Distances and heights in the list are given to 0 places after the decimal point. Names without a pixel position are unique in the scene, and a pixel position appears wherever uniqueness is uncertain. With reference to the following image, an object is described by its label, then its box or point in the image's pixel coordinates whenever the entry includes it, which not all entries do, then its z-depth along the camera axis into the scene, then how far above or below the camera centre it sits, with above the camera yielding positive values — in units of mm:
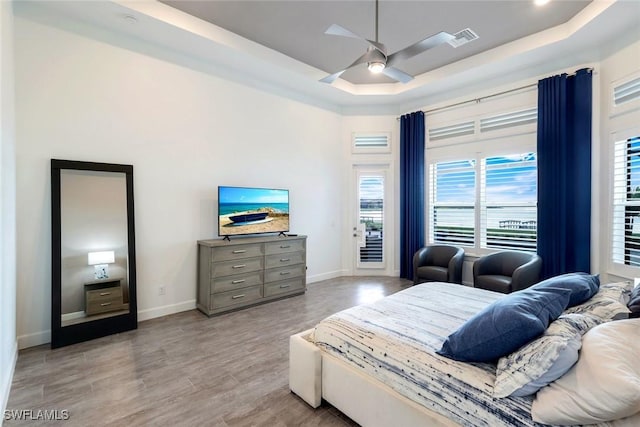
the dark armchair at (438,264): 4555 -880
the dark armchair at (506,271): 3797 -842
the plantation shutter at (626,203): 3406 +76
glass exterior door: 6074 -201
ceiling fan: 2688 +1524
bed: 1403 -884
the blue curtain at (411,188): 5586 +408
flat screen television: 4156 +6
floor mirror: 3076 -440
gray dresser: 3889 -858
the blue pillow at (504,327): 1427 -579
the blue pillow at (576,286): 1879 -494
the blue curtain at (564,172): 3871 +497
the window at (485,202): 4516 +128
